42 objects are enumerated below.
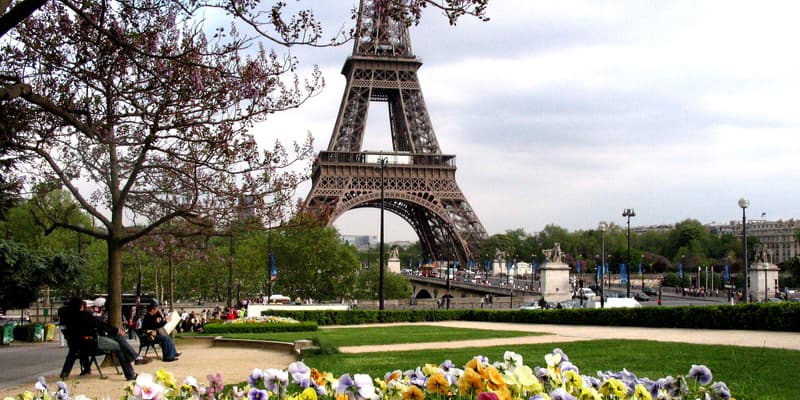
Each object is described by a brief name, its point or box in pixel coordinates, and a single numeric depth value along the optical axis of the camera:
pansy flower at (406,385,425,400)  4.73
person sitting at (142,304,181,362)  15.75
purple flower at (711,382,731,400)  5.41
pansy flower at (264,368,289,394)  5.03
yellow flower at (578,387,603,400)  4.57
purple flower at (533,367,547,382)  5.37
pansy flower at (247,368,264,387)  5.14
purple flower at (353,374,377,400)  4.63
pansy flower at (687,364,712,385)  5.54
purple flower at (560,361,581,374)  5.28
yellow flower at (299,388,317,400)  4.46
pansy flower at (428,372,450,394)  4.78
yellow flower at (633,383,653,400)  4.81
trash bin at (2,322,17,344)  25.92
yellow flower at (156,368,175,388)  5.12
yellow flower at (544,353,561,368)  5.21
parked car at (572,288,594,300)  46.41
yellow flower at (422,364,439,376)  5.21
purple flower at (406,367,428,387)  5.12
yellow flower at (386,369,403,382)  5.16
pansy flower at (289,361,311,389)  4.99
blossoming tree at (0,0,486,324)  12.95
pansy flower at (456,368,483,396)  4.58
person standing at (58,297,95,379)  12.44
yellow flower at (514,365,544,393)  4.59
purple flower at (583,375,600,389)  5.26
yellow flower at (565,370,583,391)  4.87
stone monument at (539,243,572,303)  47.50
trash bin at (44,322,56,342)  29.38
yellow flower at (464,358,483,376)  4.80
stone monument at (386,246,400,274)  78.22
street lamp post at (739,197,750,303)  34.62
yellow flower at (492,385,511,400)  4.10
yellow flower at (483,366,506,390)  4.37
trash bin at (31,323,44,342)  28.67
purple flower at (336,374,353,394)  4.74
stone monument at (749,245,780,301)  50.75
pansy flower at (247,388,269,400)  4.65
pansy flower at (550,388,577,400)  4.19
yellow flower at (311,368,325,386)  5.25
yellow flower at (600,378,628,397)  4.86
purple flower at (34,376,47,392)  5.52
